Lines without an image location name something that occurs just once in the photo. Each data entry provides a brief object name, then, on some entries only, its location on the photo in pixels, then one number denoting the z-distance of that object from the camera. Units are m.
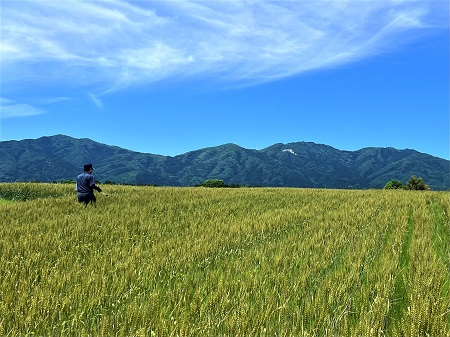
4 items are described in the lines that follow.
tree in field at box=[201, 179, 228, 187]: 67.22
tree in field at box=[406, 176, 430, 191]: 60.74
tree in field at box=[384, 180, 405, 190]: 66.79
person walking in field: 14.47
